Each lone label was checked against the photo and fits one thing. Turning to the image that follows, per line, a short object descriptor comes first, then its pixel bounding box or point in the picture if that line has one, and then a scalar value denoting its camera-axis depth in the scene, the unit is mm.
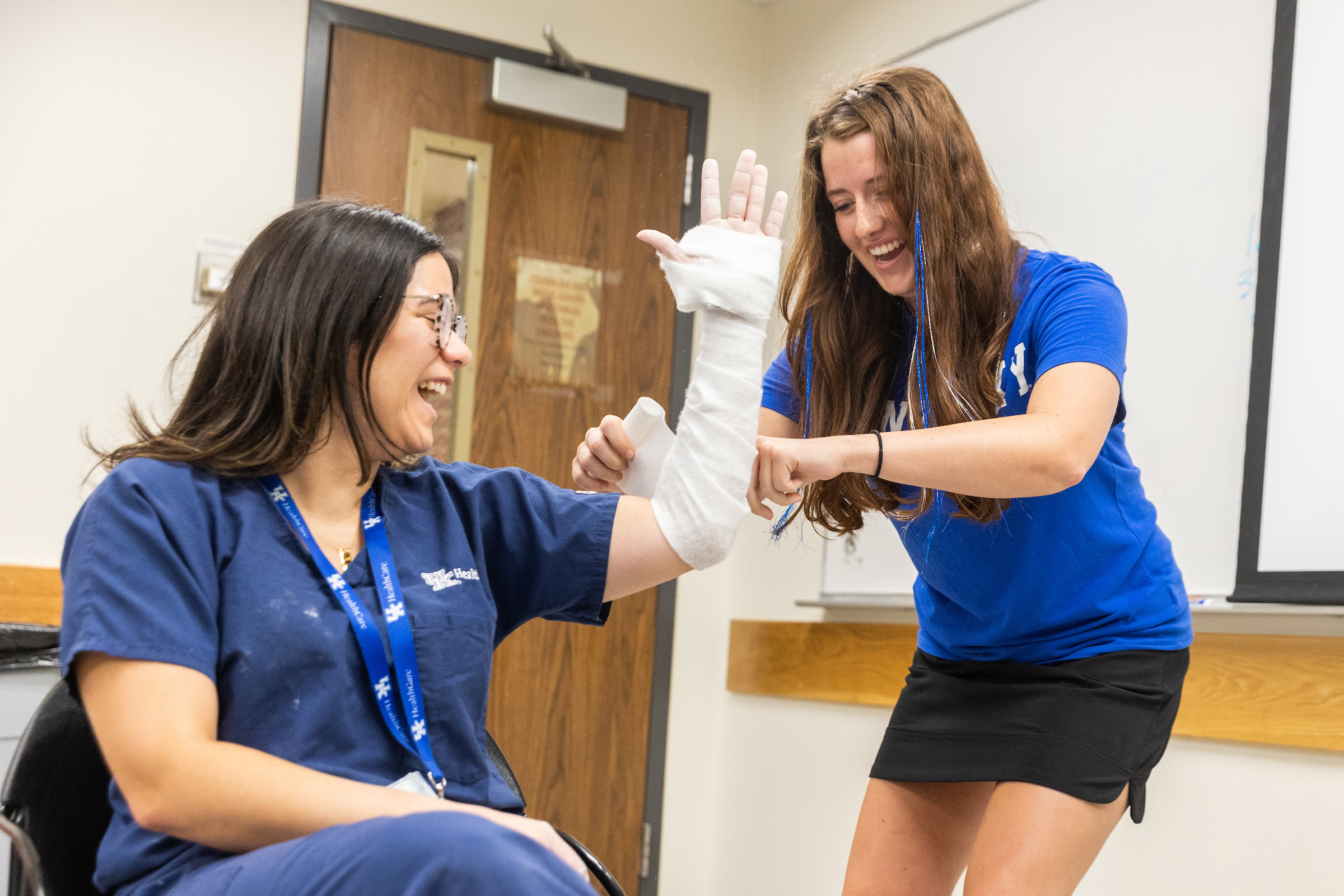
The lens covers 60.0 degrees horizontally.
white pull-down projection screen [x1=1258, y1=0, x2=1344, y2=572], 1897
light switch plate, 2949
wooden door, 3205
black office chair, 1167
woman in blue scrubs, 965
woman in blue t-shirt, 1341
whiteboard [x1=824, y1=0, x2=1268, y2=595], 2117
